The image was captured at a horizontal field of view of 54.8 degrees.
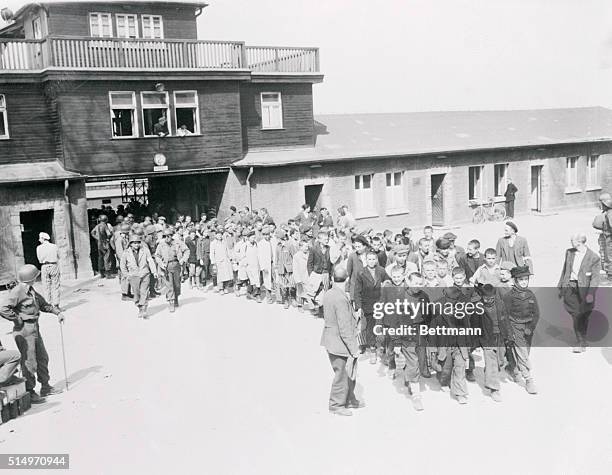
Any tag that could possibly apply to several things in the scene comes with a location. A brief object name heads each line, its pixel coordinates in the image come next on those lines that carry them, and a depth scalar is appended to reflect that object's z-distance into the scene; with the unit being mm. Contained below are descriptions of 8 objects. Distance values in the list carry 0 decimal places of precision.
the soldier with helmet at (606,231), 12038
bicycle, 25328
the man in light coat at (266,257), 12891
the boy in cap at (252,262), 13148
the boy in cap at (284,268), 12352
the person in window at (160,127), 19250
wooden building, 17484
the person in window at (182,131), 19656
